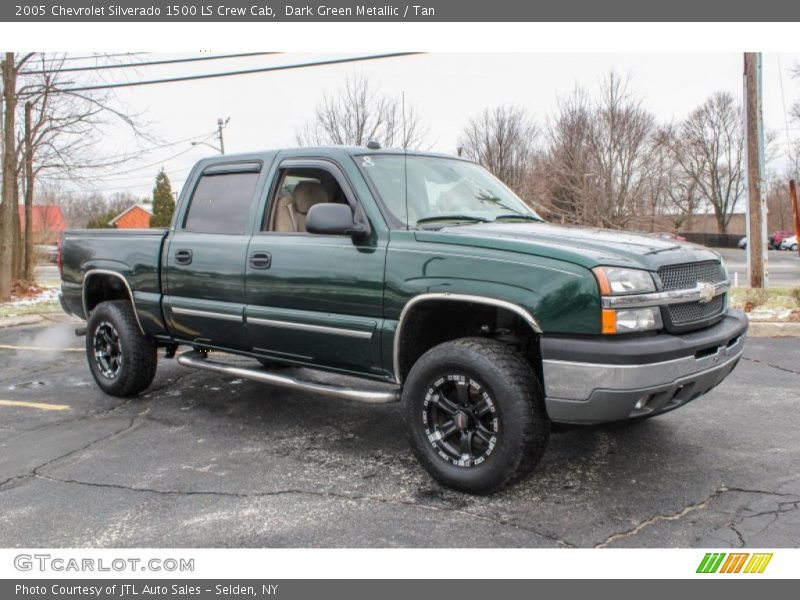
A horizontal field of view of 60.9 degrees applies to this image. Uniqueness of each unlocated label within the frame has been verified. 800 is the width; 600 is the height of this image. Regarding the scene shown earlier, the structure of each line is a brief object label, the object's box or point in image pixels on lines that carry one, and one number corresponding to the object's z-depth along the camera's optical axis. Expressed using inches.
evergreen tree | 1373.3
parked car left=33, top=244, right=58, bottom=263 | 827.8
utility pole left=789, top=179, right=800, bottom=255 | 356.8
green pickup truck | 132.9
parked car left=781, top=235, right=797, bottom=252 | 2204.7
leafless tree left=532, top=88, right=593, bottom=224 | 903.1
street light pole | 1285.7
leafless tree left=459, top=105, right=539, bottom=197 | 942.4
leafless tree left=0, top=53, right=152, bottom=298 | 526.6
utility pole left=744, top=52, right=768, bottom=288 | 461.7
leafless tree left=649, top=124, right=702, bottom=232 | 977.5
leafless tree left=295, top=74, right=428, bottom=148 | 698.2
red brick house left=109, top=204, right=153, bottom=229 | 2851.9
